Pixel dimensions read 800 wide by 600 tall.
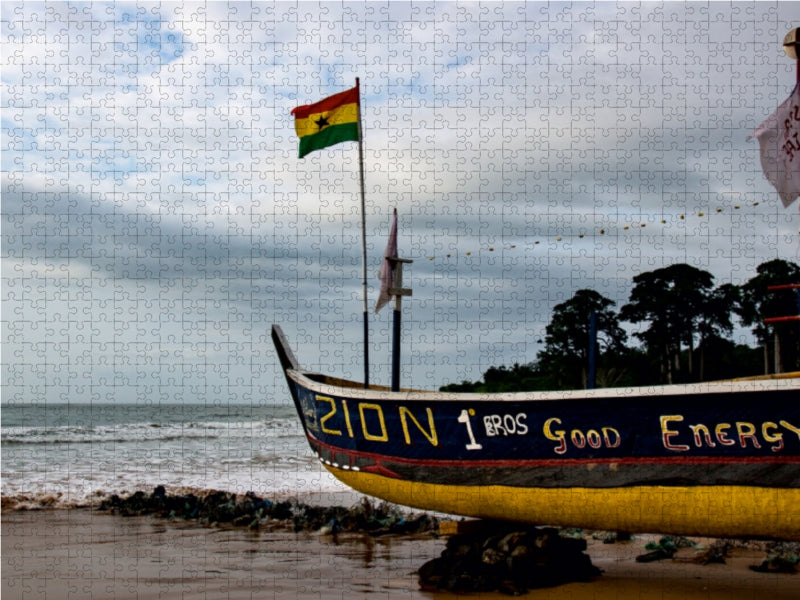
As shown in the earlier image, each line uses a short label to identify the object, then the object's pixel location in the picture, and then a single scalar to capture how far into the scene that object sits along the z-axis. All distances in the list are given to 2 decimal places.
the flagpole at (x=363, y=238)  10.71
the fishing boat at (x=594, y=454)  7.79
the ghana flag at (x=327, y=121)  10.98
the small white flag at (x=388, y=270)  10.41
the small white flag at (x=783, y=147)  7.48
